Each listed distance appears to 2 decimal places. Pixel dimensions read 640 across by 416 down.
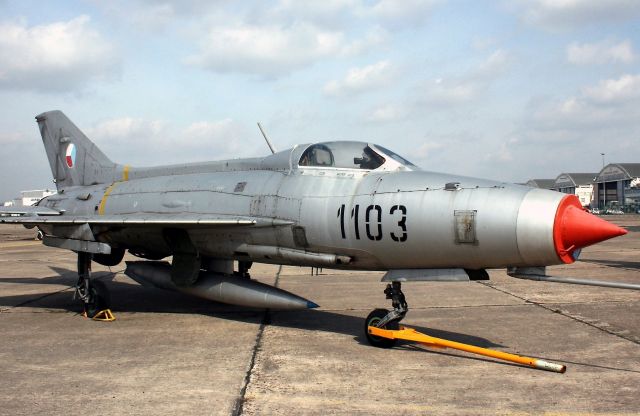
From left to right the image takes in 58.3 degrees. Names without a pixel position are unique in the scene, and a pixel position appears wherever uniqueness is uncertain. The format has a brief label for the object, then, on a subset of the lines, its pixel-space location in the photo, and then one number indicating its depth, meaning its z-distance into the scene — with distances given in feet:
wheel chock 30.42
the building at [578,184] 386.52
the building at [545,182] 445.78
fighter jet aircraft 20.08
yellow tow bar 19.21
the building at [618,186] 333.83
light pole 362.12
